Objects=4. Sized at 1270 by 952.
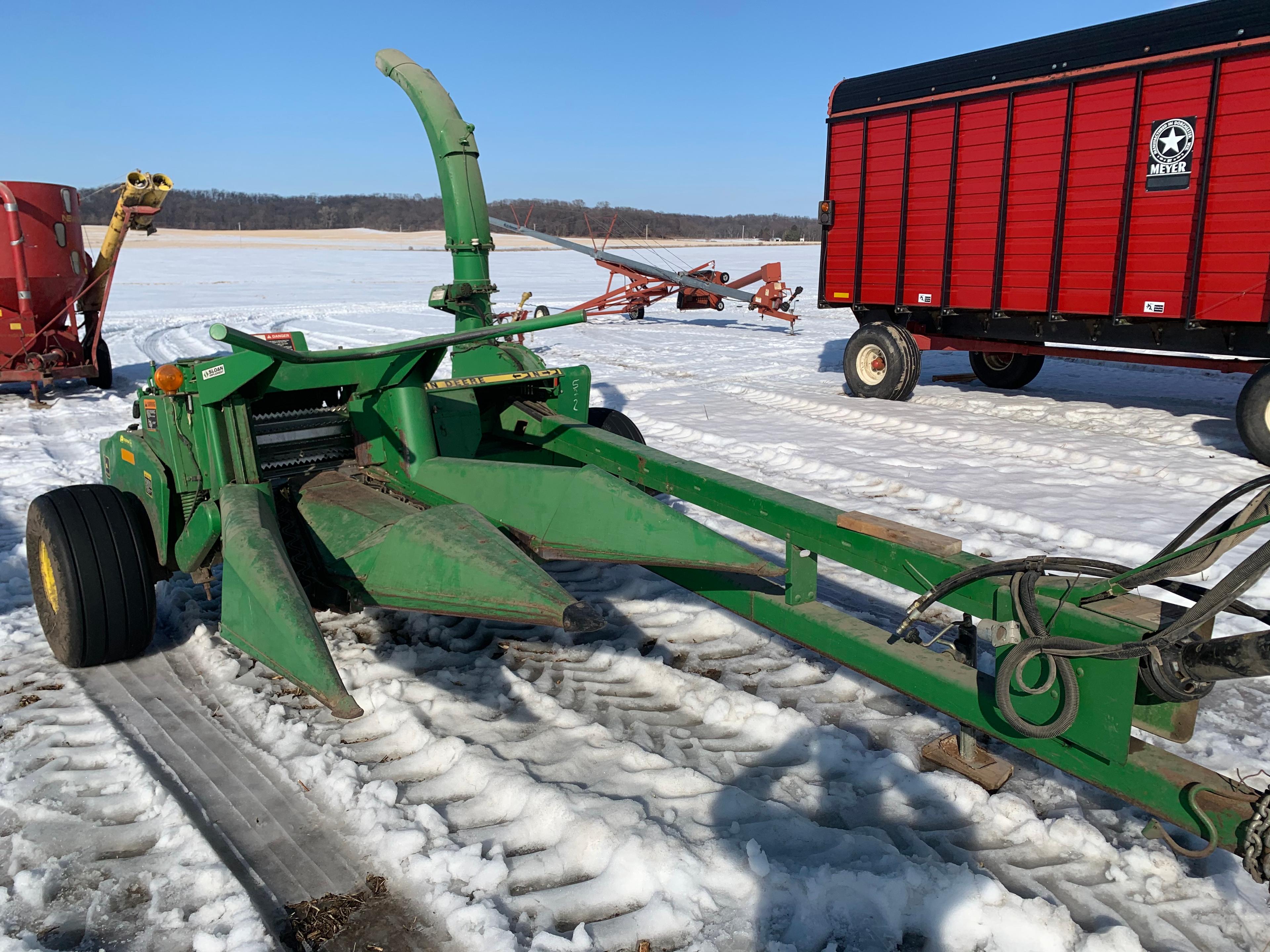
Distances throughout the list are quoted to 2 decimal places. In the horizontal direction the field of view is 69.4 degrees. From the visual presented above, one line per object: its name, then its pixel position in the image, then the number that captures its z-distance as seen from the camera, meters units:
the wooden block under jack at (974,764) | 2.92
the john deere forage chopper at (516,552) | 2.31
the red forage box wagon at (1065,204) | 7.31
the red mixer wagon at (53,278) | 9.96
